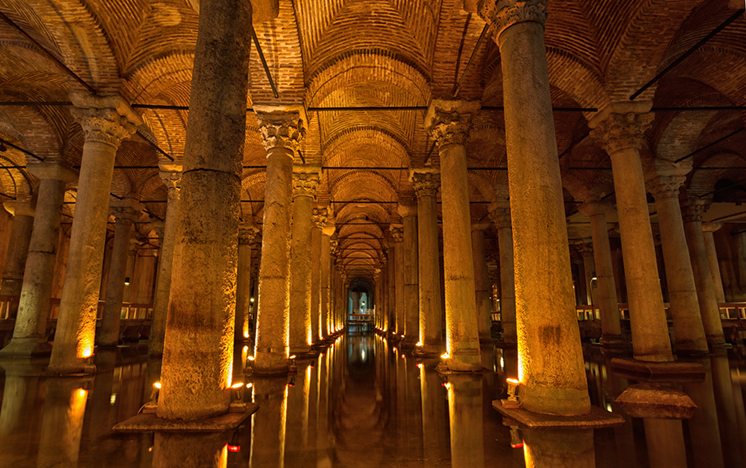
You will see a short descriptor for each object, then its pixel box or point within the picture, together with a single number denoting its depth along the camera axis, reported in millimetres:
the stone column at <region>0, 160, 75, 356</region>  11914
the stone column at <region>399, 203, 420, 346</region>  16172
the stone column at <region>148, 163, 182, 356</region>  12484
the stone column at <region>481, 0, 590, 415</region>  4562
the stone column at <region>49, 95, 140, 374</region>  8438
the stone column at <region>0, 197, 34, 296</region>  14805
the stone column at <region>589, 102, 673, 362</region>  8680
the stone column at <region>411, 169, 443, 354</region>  12031
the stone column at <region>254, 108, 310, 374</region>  8719
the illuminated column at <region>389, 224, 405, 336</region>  19875
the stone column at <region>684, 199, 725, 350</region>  13648
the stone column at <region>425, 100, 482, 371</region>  8617
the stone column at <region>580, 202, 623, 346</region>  14477
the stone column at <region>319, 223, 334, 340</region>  19641
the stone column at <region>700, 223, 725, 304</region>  16922
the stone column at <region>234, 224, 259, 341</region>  20947
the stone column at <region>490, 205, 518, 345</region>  16641
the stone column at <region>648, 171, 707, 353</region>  11531
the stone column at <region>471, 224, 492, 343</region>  19112
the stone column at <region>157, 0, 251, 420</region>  4191
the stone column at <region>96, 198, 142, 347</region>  14758
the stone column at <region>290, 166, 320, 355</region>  12242
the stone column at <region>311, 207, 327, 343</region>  16594
